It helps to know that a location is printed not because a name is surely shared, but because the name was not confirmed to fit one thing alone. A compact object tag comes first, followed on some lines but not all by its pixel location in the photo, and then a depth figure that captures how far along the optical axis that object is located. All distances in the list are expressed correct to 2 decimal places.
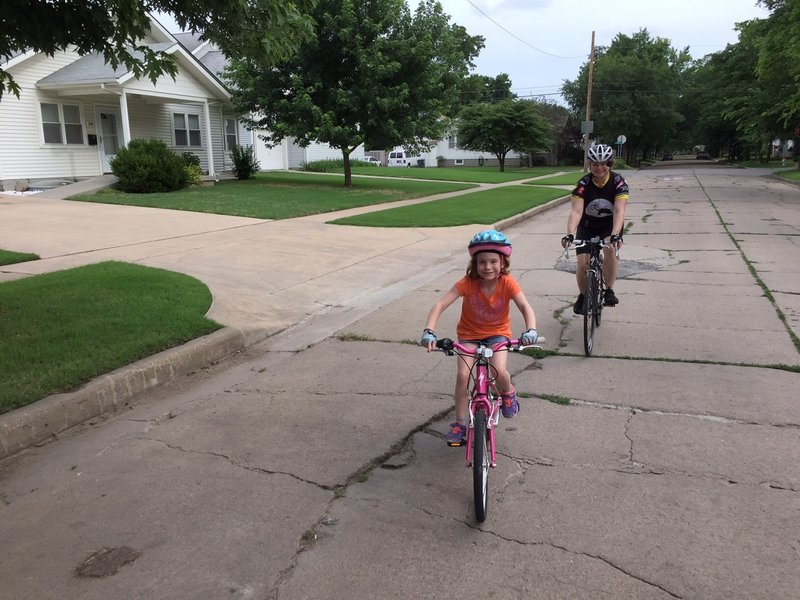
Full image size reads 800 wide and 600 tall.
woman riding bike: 6.26
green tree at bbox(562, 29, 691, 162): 65.06
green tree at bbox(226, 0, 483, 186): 21.77
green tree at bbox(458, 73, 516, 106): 82.51
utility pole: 46.38
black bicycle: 5.85
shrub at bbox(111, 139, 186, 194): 20.84
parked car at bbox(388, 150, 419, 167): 66.50
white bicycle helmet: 6.08
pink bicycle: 3.19
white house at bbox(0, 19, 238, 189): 20.95
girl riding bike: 3.64
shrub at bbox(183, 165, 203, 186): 23.29
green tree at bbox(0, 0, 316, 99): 5.09
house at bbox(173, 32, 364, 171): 33.19
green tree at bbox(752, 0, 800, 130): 21.53
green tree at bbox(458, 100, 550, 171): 51.62
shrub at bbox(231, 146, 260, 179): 28.47
